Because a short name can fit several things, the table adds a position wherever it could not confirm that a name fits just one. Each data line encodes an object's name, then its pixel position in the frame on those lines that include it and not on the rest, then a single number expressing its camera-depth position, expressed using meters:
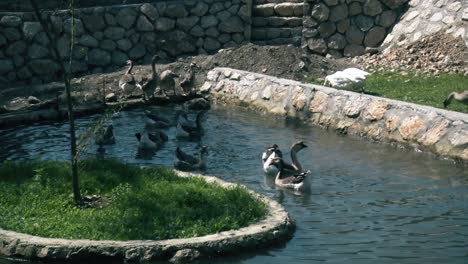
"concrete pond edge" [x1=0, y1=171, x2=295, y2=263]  11.30
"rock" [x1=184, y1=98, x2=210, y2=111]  21.84
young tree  12.62
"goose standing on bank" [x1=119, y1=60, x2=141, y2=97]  23.09
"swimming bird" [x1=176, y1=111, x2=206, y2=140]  18.84
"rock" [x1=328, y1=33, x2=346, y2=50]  26.59
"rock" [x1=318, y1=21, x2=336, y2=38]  26.64
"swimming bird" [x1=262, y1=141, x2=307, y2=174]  15.84
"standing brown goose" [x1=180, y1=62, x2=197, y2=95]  23.12
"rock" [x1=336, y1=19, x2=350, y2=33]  26.67
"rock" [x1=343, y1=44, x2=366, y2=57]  26.47
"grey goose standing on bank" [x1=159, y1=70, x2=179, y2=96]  23.05
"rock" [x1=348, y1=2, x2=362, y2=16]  26.59
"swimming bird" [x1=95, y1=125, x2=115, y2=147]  18.09
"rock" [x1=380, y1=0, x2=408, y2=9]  26.44
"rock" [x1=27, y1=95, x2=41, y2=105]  21.72
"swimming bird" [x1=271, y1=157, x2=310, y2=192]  14.69
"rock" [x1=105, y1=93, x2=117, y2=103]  22.14
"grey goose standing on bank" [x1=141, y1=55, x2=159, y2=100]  22.80
